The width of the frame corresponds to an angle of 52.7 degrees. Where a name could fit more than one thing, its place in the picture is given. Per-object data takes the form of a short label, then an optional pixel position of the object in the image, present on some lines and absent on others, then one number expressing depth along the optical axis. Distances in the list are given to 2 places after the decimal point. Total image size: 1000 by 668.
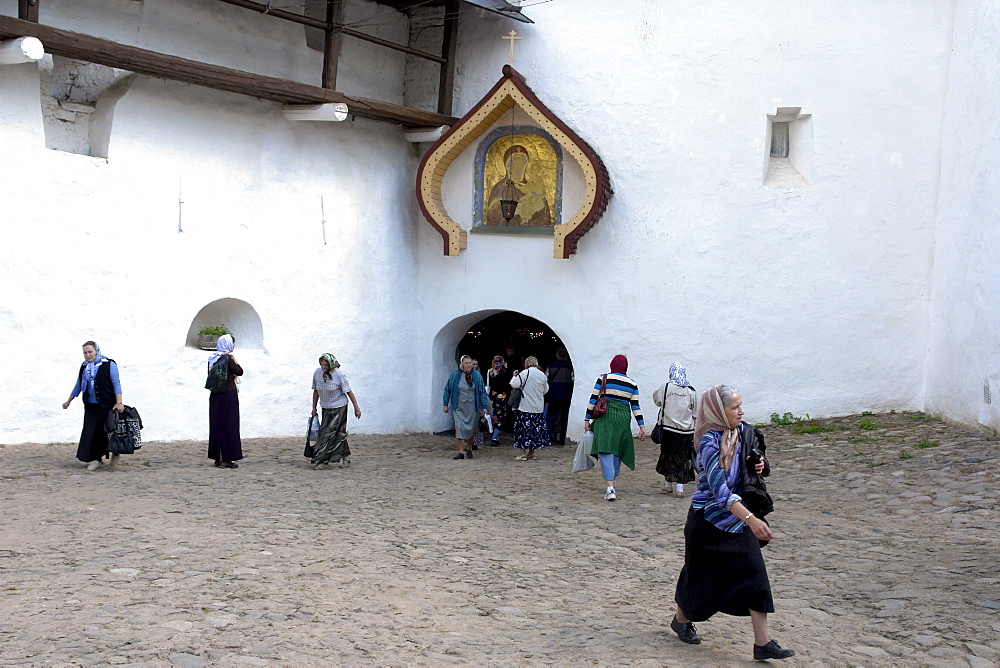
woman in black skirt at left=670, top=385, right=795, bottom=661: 5.04
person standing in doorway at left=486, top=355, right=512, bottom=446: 14.47
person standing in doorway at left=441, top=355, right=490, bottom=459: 12.49
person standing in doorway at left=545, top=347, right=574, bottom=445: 14.05
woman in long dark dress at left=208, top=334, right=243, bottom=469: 10.62
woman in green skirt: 9.62
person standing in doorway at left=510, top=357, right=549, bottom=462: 12.39
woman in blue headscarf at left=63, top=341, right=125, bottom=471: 9.70
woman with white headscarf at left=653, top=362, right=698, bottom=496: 9.51
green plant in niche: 12.52
